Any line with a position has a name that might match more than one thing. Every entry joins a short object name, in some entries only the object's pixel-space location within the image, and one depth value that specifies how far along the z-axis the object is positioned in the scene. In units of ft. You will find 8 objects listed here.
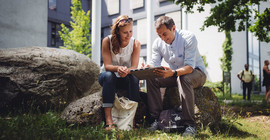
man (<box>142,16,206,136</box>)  9.91
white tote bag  10.23
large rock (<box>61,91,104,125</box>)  10.12
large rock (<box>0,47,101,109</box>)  12.89
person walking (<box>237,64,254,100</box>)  31.22
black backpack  10.22
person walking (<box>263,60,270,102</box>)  27.66
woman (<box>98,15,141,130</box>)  10.21
